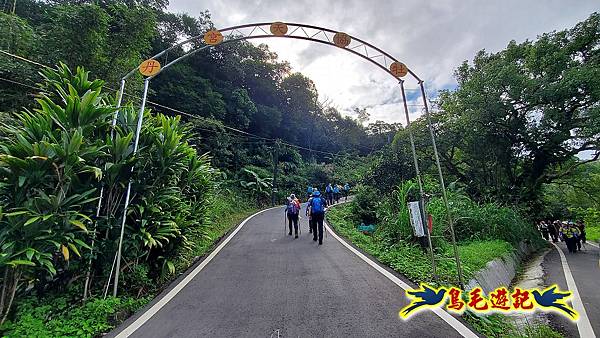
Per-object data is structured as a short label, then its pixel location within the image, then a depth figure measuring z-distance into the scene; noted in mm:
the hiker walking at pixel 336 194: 20781
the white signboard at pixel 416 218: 5070
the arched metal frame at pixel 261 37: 4328
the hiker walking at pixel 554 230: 20584
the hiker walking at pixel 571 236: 16094
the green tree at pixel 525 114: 14539
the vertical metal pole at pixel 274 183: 24206
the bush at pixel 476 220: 9972
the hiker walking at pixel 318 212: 8438
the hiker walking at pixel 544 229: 20516
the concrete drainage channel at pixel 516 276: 5227
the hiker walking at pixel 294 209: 9594
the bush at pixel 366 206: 13867
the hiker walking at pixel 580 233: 16328
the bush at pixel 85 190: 3289
